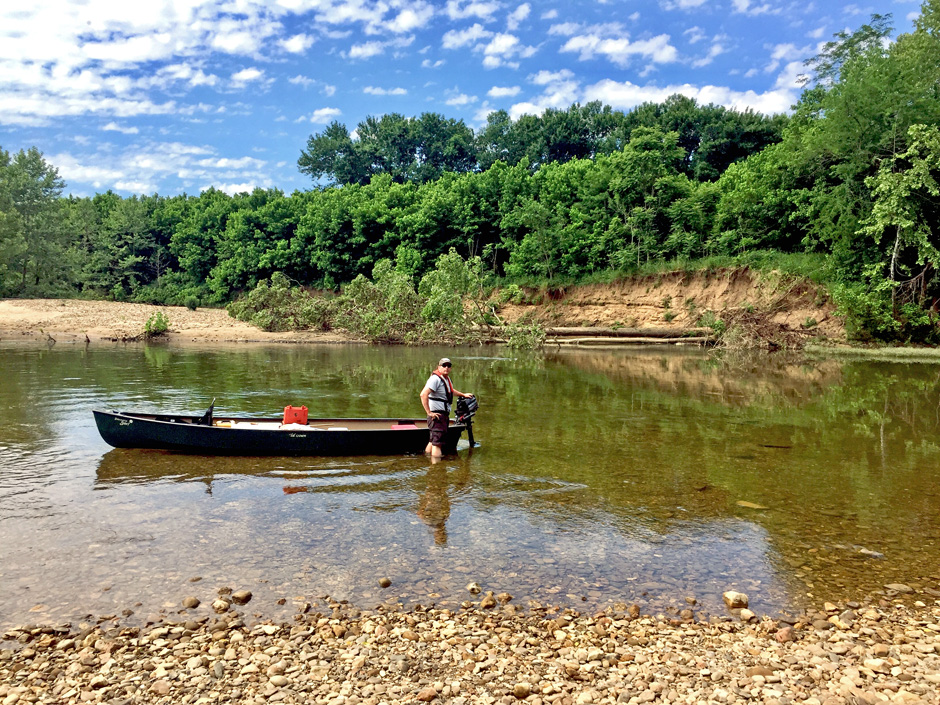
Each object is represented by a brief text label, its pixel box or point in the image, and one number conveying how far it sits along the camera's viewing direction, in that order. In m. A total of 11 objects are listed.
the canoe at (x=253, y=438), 11.75
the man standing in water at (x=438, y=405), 11.93
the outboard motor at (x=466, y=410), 12.52
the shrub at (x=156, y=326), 44.88
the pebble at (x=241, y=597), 6.21
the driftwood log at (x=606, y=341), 40.59
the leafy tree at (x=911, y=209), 29.62
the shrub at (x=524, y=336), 38.72
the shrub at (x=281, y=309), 47.28
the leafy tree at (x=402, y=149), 85.06
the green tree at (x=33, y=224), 52.69
